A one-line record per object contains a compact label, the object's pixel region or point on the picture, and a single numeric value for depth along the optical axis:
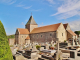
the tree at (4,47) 3.63
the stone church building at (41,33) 20.17
